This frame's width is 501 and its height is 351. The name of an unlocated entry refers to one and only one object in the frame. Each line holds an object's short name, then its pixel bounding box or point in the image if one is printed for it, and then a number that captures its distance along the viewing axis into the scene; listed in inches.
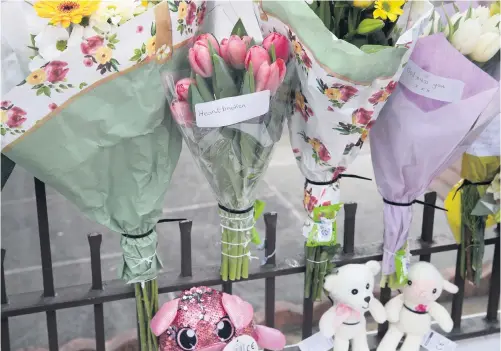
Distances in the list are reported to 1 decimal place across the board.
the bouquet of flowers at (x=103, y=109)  40.6
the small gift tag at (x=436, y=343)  59.5
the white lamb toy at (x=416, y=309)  55.1
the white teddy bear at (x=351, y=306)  52.4
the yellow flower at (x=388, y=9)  42.9
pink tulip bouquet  42.6
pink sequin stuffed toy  48.1
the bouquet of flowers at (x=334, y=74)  42.1
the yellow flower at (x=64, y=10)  38.9
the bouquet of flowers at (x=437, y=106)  47.6
